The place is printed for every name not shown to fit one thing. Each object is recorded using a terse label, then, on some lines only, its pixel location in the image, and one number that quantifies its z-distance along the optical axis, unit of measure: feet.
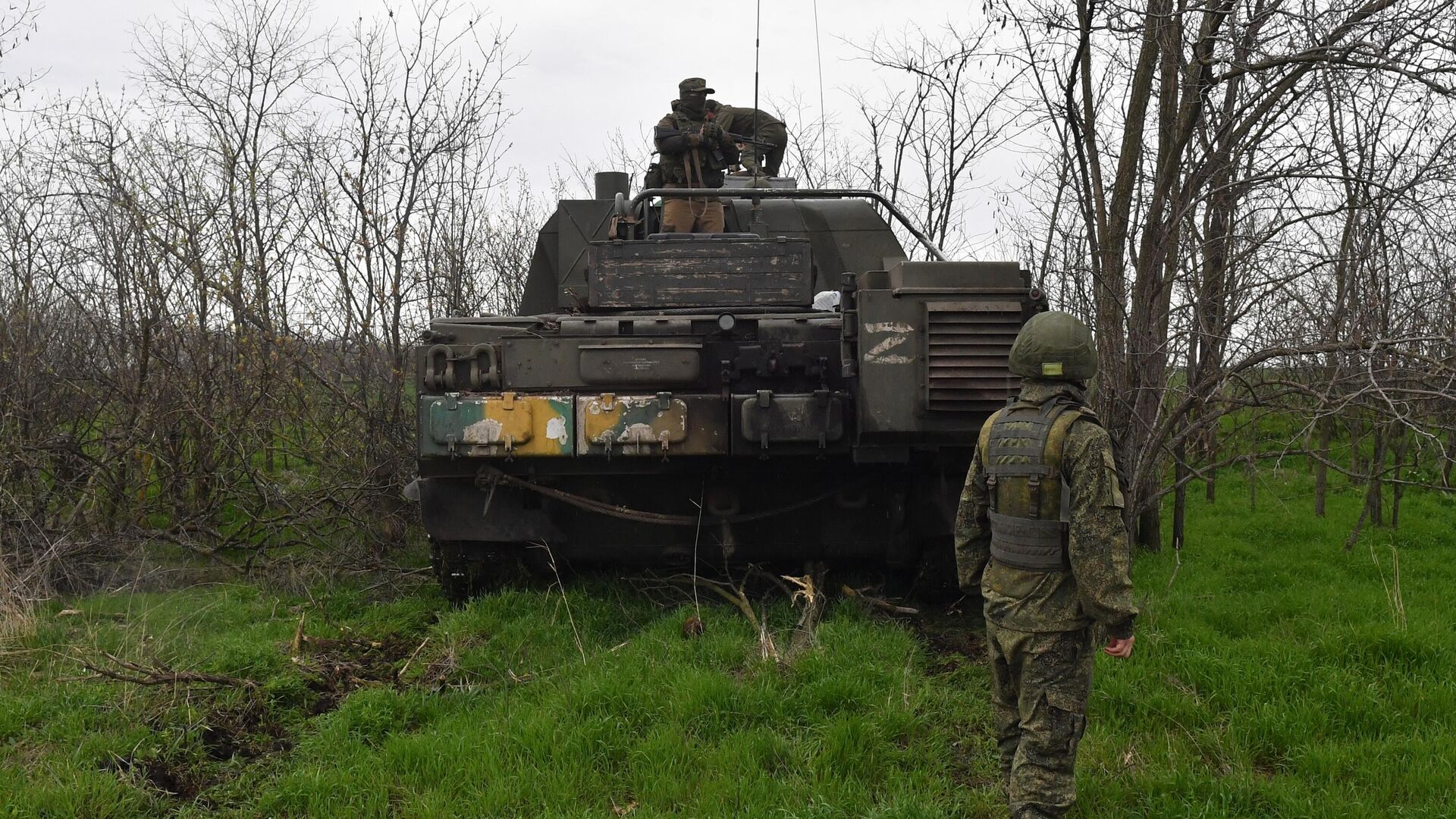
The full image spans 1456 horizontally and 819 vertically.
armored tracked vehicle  15.98
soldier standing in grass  10.30
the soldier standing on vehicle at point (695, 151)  23.20
